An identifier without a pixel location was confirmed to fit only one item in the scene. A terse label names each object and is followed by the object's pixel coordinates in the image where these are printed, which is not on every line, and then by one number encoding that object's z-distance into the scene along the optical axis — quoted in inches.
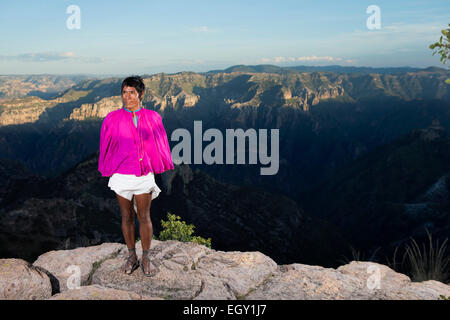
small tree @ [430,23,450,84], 258.3
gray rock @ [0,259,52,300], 250.1
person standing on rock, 266.4
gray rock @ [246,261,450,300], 277.1
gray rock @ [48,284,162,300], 230.2
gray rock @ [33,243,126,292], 304.1
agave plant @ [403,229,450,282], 363.3
